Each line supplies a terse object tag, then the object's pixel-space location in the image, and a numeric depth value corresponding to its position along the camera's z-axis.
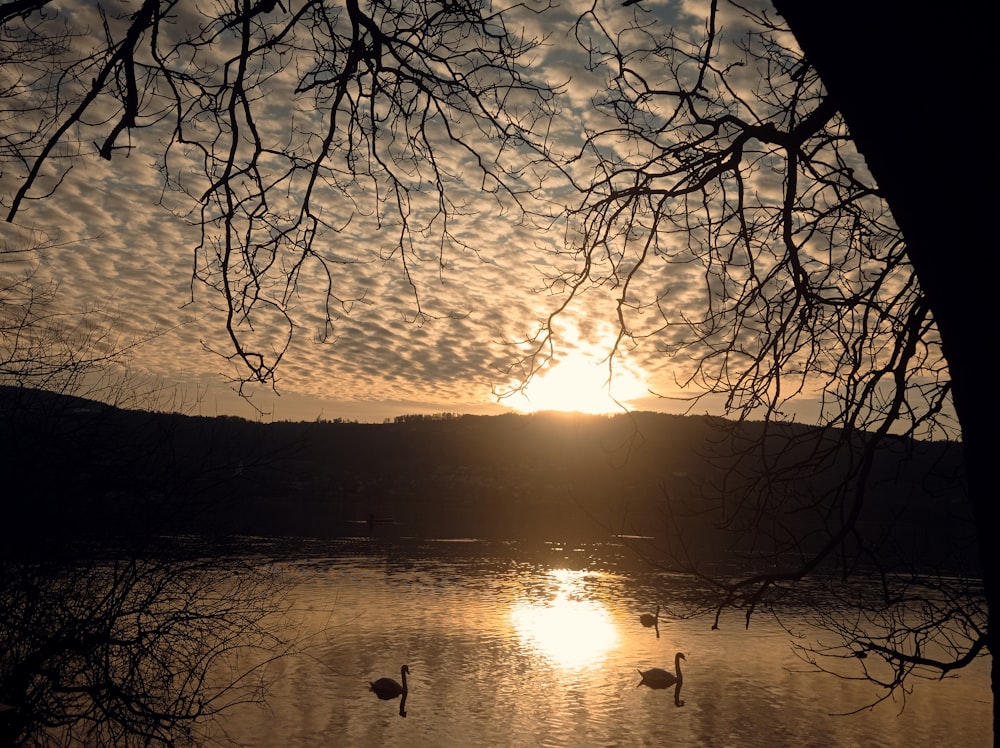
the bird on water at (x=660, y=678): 24.11
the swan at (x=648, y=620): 34.34
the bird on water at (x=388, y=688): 21.64
